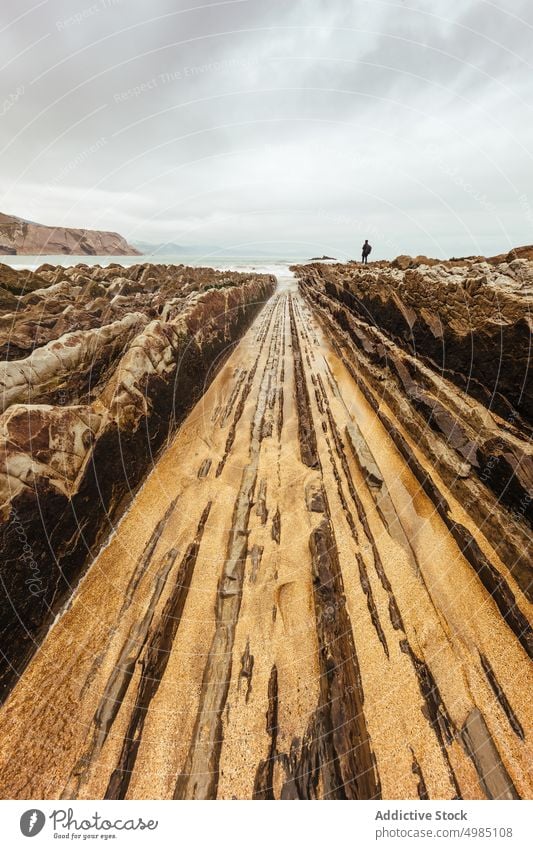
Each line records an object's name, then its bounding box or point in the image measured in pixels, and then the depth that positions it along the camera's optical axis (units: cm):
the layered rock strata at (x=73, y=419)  316
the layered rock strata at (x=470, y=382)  427
